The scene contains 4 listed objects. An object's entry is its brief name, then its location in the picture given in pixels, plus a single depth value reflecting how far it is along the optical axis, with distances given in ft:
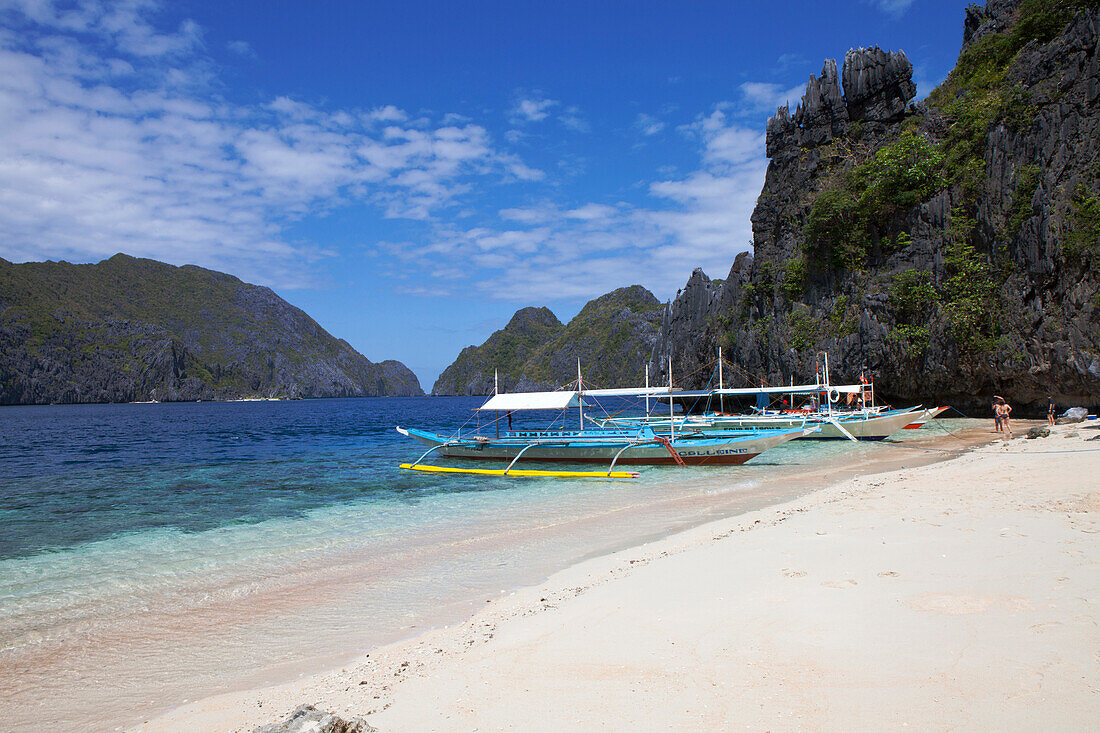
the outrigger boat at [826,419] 97.04
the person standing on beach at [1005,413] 84.89
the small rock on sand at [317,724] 10.90
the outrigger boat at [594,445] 71.51
